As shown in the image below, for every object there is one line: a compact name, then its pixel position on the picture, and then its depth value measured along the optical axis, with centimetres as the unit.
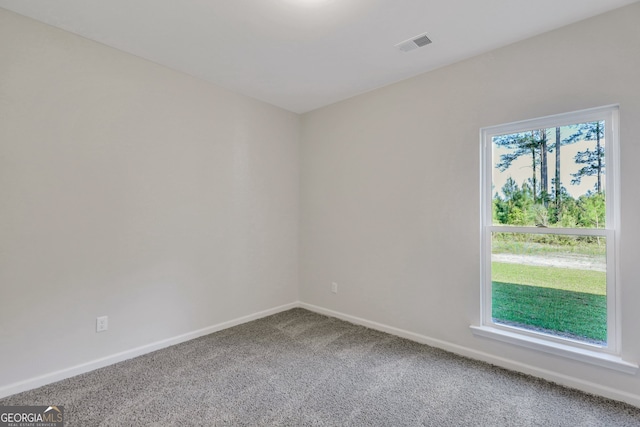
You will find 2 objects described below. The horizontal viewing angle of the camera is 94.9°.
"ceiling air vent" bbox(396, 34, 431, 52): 226
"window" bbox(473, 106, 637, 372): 205
